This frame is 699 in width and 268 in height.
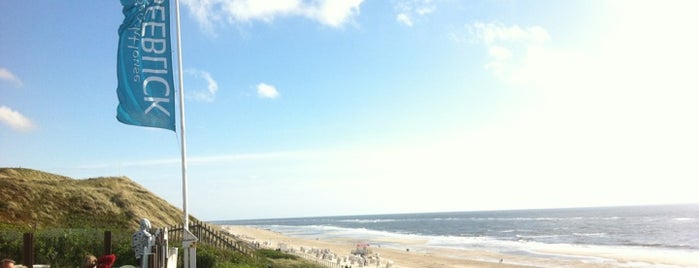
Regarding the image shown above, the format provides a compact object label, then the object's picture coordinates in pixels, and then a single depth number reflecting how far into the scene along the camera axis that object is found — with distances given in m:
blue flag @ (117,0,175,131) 11.16
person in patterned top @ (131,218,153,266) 9.98
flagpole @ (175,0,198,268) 11.32
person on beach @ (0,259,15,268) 8.01
